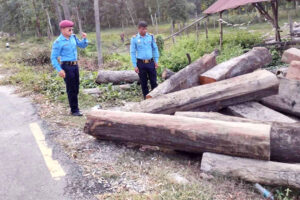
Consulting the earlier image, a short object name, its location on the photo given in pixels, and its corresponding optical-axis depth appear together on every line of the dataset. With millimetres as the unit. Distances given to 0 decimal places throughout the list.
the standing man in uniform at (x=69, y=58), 5191
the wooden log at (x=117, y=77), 7926
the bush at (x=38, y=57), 12747
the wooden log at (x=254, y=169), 3162
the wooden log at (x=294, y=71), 5179
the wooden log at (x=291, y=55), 6028
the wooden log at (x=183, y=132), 3342
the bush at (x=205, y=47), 9436
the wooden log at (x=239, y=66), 5377
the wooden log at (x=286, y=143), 3496
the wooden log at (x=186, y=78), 5461
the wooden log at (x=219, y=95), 4516
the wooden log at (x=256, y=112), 4375
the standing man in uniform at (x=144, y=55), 5984
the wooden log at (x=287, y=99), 4652
